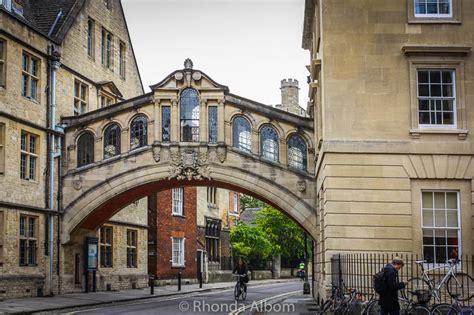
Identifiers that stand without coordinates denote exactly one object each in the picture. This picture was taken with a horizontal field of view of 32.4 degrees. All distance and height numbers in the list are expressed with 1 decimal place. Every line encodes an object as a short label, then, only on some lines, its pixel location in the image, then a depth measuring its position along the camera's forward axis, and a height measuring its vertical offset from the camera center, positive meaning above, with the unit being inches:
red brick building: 1736.0 -3.2
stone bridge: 1200.2 +124.5
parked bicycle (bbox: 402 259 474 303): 659.4 -50.6
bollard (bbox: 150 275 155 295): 1341.3 -87.9
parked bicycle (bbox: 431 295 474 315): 614.2 -60.6
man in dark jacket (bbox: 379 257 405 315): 556.4 -41.3
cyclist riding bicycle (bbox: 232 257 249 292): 1190.9 -60.0
